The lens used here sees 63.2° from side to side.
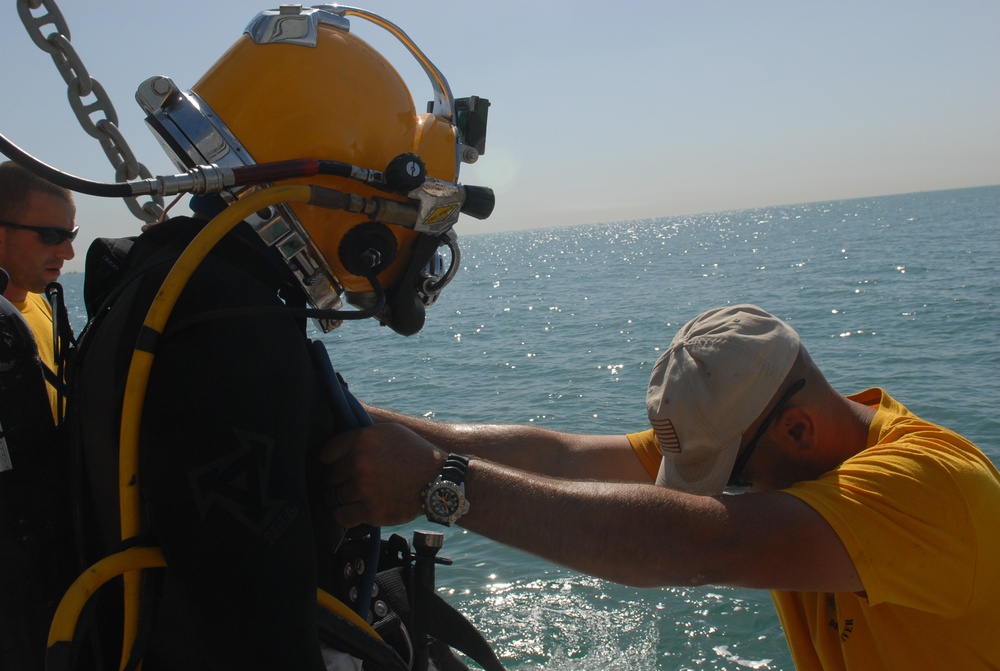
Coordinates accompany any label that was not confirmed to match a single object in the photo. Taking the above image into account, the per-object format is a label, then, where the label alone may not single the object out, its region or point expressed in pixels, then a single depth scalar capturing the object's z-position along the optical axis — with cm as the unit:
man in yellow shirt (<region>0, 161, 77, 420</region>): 446
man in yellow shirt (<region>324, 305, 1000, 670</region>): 199
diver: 152
